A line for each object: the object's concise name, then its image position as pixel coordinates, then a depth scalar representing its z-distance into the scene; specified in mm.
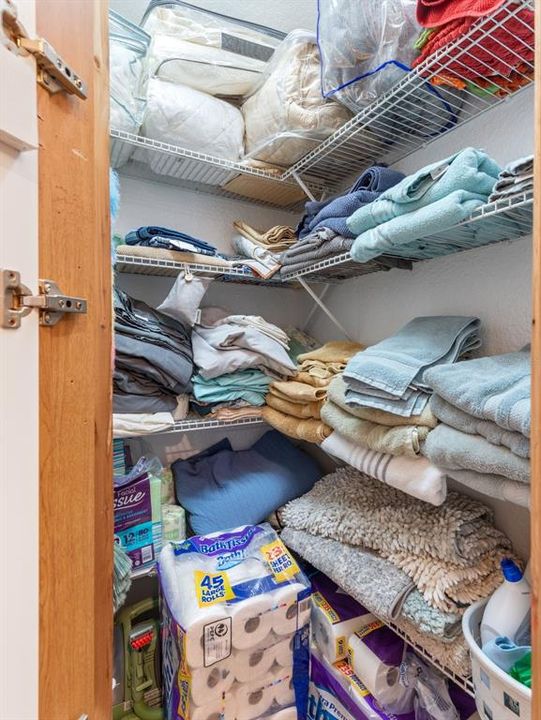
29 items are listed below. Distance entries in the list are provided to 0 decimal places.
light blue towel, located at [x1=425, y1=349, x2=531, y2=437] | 634
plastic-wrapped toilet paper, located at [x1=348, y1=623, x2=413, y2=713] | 936
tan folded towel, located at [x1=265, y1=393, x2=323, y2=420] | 1189
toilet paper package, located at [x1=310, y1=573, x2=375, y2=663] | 1041
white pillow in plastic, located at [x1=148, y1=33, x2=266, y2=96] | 1146
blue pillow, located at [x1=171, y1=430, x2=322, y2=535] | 1266
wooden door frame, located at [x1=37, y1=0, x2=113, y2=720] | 517
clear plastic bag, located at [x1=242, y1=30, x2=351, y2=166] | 1143
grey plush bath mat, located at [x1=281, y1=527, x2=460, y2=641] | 781
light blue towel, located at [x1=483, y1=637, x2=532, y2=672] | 635
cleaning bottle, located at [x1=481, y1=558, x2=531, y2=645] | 702
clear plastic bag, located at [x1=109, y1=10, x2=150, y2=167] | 1075
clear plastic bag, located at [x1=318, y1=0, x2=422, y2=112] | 895
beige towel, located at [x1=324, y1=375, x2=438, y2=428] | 835
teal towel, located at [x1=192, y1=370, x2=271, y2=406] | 1244
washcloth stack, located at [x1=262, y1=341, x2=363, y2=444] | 1174
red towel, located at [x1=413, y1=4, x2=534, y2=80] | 703
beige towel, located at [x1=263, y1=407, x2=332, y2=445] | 1162
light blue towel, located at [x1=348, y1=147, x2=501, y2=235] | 756
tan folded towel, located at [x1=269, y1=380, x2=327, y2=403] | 1162
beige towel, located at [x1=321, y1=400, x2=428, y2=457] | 838
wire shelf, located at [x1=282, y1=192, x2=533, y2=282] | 729
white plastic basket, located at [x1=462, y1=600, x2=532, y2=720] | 591
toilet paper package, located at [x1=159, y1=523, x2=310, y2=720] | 934
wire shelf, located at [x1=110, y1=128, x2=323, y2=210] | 1173
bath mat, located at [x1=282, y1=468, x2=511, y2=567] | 856
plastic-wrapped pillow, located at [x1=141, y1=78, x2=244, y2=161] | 1149
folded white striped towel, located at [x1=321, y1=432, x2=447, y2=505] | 810
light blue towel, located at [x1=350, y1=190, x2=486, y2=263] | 748
